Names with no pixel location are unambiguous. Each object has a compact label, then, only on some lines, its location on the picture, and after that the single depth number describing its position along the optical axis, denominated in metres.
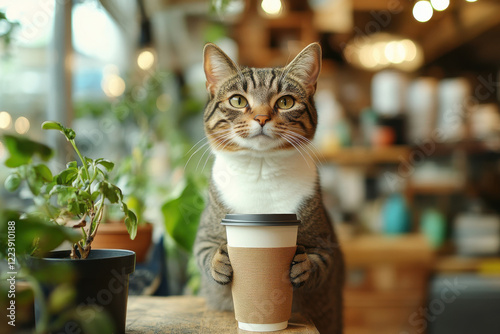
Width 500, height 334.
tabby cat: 0.96
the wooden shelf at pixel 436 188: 3.27
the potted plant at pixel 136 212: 1.21
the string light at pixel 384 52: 3.38
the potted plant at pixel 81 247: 0.69
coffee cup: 0.80
